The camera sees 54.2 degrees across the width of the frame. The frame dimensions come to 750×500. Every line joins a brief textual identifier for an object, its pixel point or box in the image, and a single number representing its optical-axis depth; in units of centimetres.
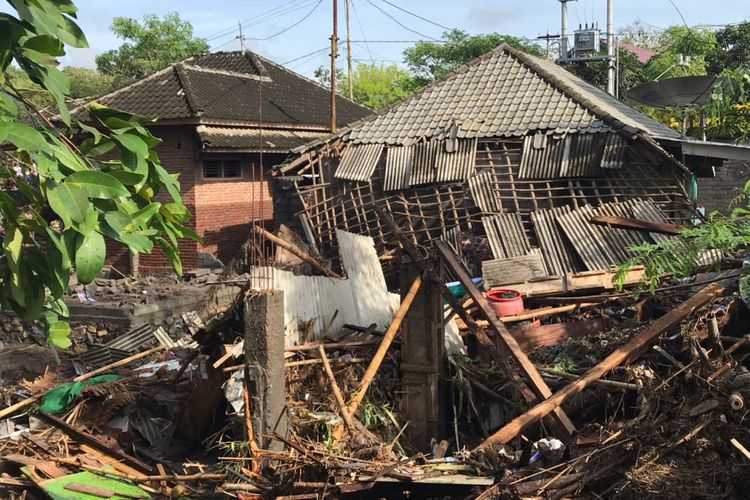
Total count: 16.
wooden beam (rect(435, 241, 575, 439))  576
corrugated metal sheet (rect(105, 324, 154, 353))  1136
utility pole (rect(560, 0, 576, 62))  3519
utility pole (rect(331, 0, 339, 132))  2065
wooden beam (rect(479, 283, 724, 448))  548
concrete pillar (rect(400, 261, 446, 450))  670
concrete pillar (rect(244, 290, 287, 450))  584
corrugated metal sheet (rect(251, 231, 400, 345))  741
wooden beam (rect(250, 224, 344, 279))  984
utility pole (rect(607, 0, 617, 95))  2941
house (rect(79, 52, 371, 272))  1675
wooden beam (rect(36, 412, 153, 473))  661
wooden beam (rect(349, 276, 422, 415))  649
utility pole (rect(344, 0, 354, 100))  3788
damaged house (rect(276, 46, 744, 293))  1242
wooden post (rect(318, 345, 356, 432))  610
